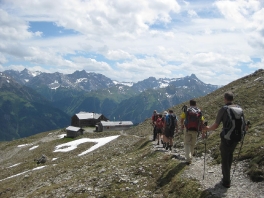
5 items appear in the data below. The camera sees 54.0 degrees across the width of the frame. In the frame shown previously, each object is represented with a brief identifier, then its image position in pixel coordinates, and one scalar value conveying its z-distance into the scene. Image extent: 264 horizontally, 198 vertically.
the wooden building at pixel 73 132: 87.15
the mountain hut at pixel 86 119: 119.50
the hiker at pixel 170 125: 21.22
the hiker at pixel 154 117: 29.47
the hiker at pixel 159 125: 27.44
